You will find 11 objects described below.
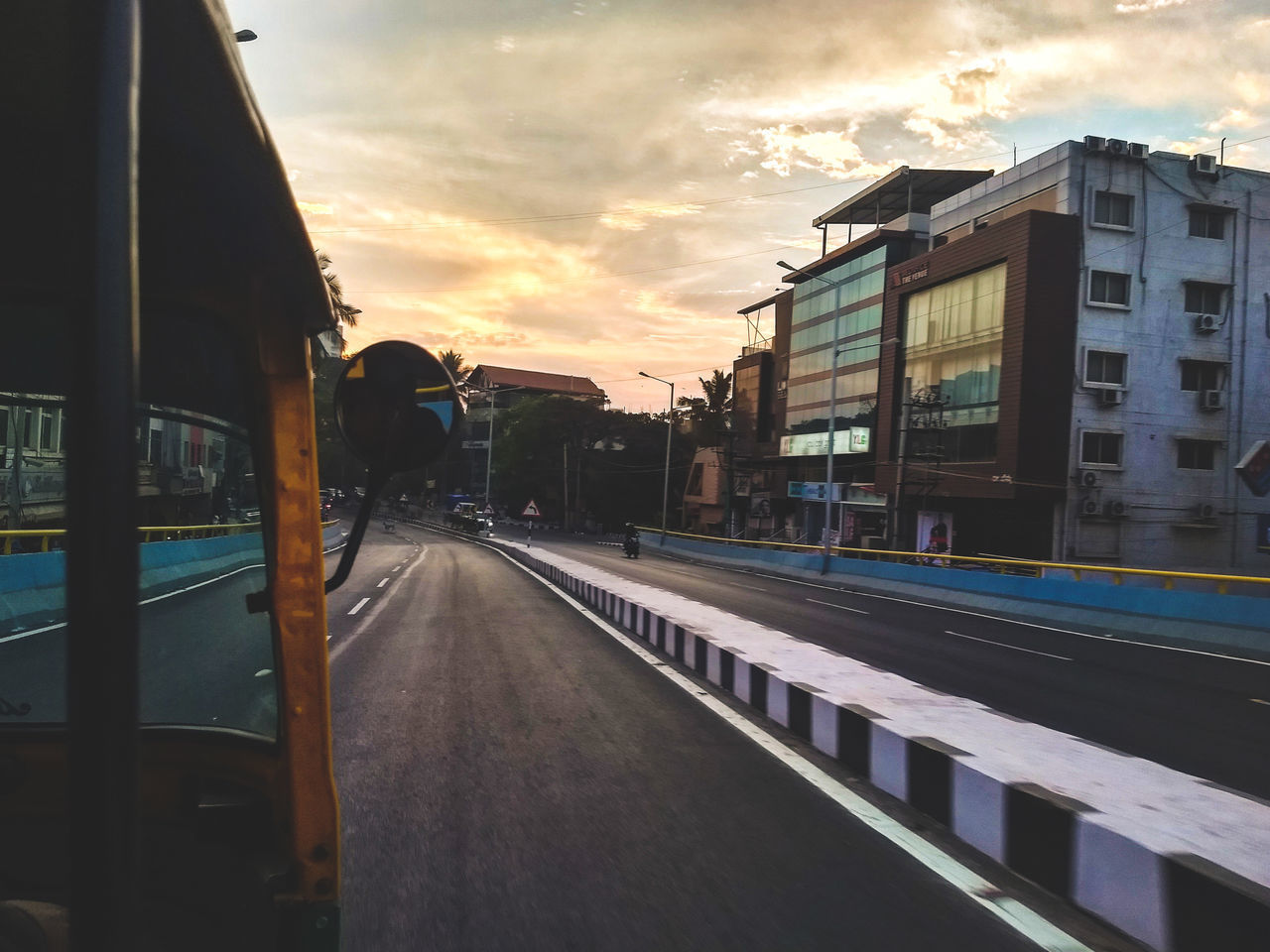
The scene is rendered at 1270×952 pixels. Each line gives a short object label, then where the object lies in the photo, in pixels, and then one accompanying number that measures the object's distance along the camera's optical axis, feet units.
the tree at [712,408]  263.29
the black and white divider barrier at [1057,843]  9.94
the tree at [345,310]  101.35
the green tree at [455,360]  345.31
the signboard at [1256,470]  69.21
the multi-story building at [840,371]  162.20
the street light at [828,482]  100.83
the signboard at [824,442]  164.25
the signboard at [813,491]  168.35
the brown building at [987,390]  118.73
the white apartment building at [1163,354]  119.34
